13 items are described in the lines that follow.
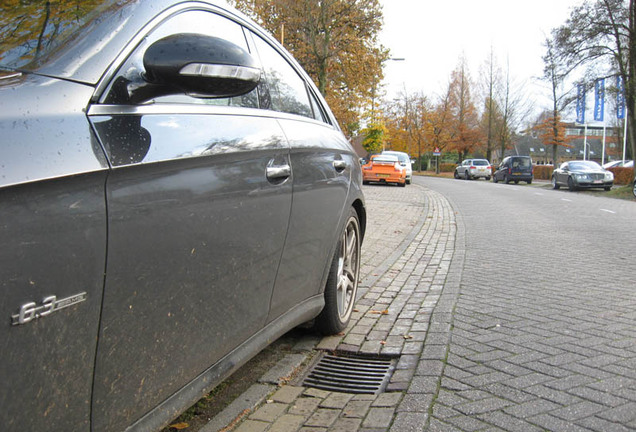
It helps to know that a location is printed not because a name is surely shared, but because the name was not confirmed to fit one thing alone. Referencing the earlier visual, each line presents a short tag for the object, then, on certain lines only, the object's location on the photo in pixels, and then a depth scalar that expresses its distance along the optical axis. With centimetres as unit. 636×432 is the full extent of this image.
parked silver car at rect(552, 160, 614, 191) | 2553
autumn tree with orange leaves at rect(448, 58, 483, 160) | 6069
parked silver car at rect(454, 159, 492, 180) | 4541
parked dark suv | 3656
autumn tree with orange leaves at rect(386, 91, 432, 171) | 6338
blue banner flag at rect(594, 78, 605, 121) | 2492
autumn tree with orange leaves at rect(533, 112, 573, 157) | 5109
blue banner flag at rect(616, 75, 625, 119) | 2441
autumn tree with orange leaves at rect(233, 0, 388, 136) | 2212
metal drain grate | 306
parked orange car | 2502
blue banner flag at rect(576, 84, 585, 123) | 2531
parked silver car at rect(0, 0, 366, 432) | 123
